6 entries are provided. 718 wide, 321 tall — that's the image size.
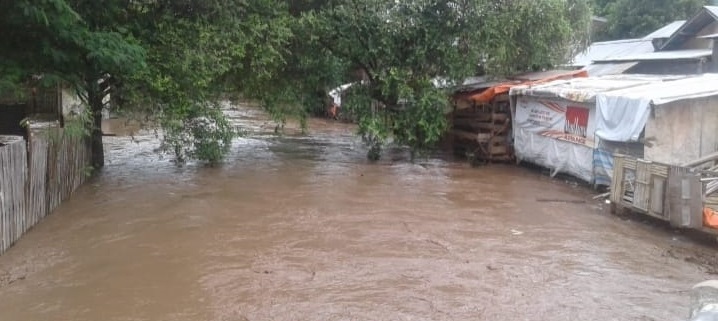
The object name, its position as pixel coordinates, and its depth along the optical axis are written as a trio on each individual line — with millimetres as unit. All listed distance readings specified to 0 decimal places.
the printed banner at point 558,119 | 12617
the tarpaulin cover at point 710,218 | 8344
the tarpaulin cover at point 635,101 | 10820
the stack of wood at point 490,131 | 16031
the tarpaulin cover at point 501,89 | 15555
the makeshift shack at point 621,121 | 11000
